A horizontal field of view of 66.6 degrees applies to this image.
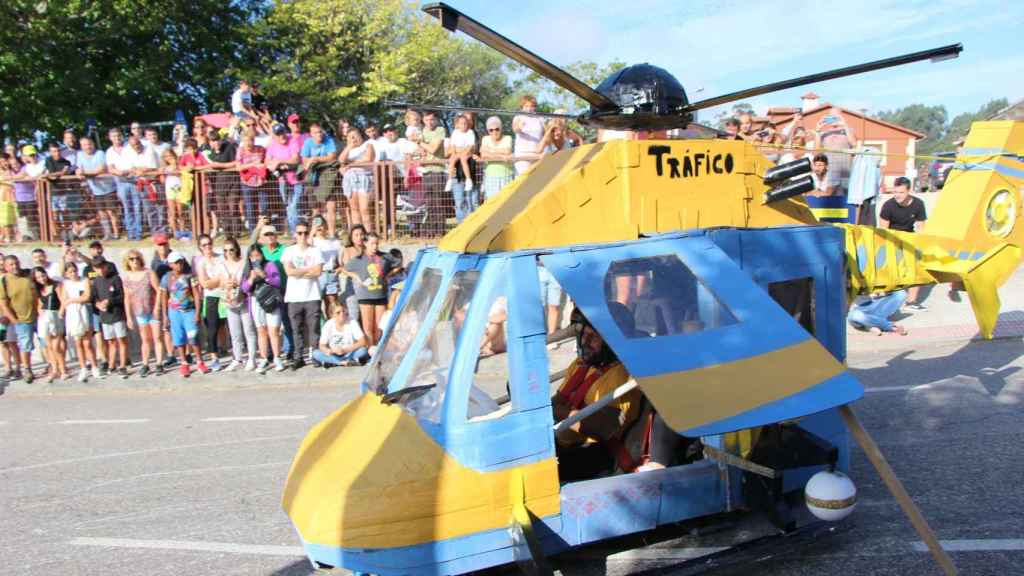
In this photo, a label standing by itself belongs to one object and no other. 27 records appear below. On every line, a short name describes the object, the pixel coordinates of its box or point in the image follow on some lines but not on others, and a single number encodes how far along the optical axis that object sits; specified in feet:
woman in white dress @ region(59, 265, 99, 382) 39.70
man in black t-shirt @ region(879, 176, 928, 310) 38.40
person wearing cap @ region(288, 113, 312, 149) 45.13
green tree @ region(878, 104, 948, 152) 321.52
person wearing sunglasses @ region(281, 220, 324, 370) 37.35
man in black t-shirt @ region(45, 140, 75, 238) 51.60
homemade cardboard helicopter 12.57
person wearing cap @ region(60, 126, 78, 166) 53.19
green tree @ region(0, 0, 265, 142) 80.59
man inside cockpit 16.03
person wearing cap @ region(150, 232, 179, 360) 40.09
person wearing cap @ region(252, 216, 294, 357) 38.68
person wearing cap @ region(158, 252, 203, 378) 38.52
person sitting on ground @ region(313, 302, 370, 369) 36.81
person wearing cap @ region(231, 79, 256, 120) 52.75
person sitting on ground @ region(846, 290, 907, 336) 35.68
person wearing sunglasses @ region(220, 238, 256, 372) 38.06
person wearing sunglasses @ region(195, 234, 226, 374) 38.73
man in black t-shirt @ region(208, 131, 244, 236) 46.44
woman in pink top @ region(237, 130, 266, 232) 45.44
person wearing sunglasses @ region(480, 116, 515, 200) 40.06
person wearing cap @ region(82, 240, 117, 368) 39.69
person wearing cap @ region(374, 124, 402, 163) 44.14
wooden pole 12.88
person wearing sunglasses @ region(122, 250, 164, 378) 39.73
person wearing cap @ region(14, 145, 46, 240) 52.60
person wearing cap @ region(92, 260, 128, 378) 39.42
